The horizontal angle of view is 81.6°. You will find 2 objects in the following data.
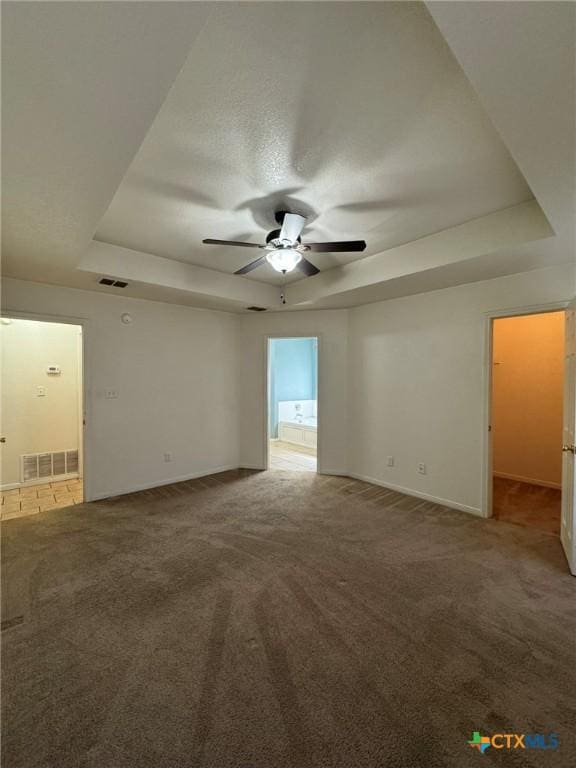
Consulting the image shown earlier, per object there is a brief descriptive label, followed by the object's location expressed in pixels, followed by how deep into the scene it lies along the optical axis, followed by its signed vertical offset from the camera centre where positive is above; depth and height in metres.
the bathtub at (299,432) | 6.89 -0.99
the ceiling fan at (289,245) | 2.43 +1.06
